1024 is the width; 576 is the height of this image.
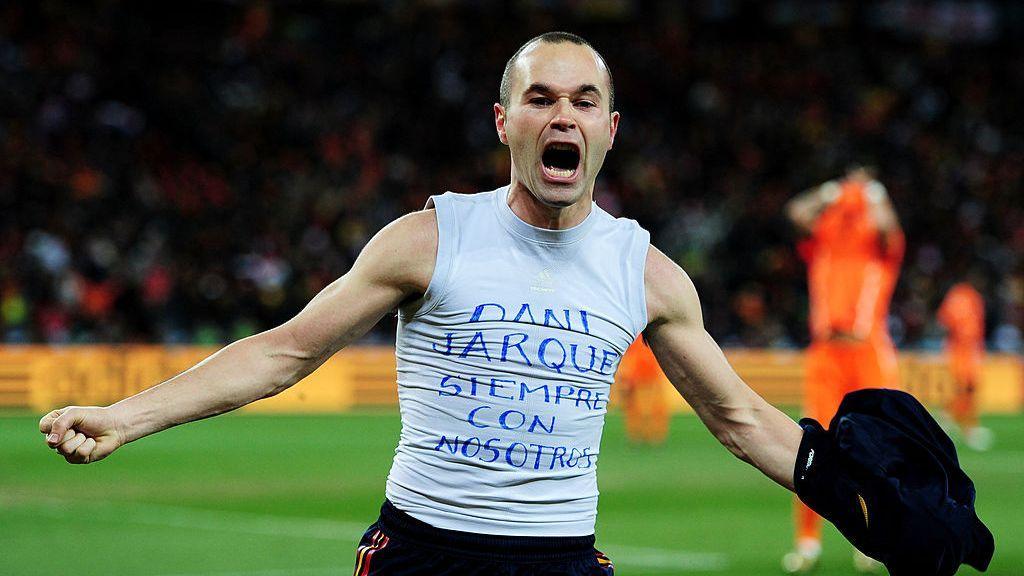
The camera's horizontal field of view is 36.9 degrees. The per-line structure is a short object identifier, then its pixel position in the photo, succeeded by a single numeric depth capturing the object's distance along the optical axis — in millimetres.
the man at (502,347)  4082
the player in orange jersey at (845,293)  10055
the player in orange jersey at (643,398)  19453
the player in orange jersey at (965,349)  21375
